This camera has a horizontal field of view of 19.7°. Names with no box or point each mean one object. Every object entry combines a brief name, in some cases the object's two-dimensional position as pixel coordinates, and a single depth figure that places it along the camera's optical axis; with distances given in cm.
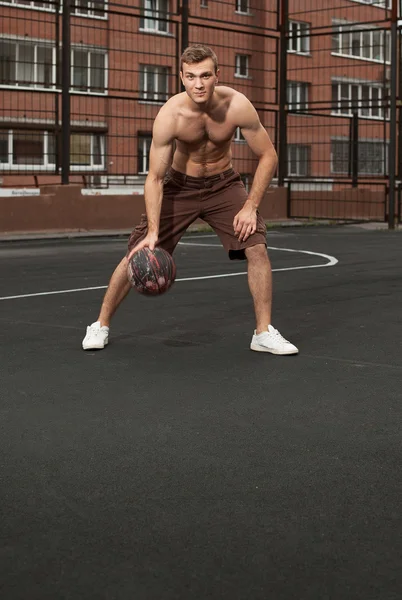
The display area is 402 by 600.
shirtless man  716
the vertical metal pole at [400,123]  2278
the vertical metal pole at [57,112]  2017
